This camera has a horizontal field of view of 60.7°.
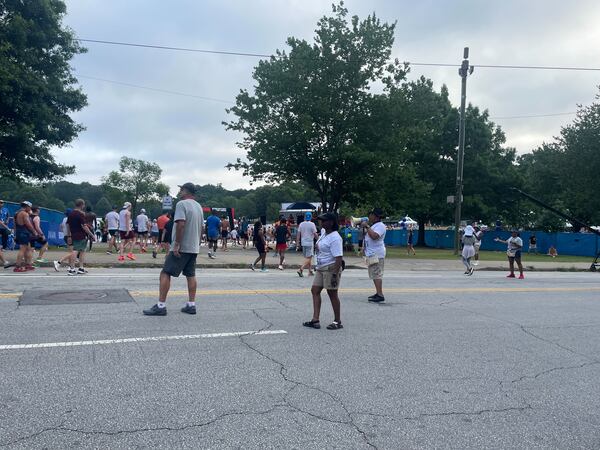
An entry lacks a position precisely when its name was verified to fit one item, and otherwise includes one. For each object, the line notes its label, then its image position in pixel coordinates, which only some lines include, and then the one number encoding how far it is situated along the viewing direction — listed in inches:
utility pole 965.8
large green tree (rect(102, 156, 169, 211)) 2955.2
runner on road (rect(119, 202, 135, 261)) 627.8
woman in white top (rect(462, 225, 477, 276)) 647.8
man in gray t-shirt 286.0
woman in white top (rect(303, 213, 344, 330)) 271.0
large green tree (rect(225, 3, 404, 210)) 1093.8
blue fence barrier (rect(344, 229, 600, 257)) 1392.7
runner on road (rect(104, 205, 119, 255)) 716.7
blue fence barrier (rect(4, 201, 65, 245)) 885.2
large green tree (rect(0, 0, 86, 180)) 826.2
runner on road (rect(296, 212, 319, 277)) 569.9
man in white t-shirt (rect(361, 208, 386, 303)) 369.4
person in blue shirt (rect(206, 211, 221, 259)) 740.3
